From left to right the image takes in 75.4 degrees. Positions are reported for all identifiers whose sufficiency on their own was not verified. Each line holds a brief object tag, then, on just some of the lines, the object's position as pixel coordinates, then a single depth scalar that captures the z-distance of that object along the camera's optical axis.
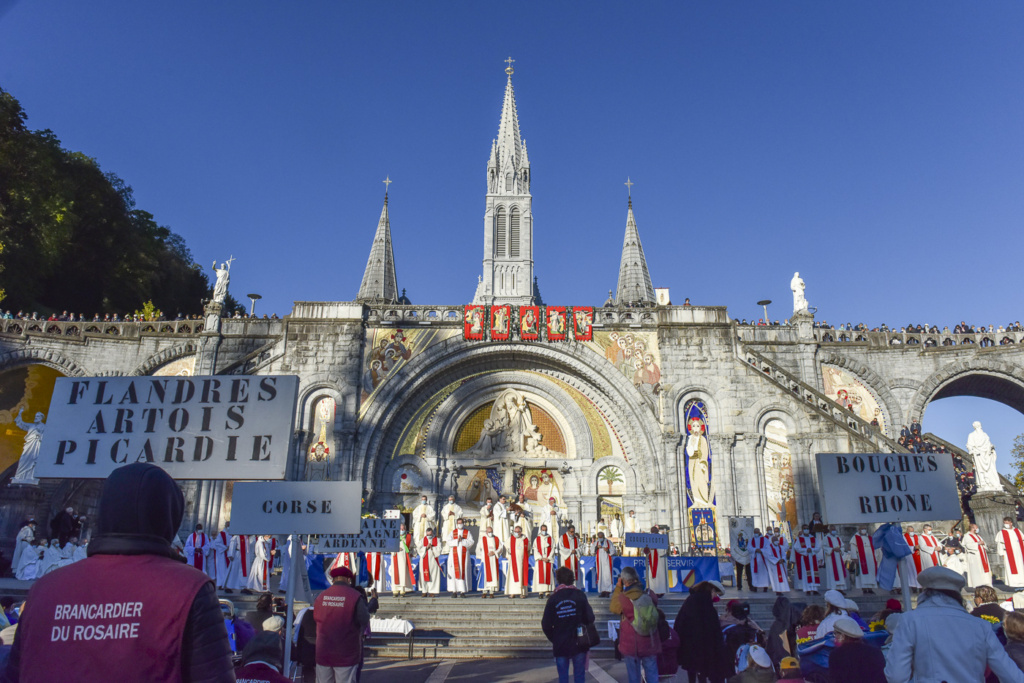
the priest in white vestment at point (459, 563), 15.16
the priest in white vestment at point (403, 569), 15.12
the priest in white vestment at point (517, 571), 14.66
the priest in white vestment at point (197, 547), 14.77
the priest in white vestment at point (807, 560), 15.16
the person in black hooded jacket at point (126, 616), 1.98
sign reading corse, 7.29
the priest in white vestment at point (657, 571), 14.35
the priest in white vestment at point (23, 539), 15.88
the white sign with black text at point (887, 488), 7.26
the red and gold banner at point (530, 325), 23.33
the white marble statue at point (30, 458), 20.19
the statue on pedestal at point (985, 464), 17.69
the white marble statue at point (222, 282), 24.17
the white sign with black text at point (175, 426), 6.36
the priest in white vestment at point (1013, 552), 14.02
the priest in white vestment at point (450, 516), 16.14
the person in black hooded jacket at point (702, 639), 6.34
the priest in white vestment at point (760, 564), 15.56
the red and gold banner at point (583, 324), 23.17
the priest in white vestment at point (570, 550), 15.31
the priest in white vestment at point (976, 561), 14.83
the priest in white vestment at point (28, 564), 15.73
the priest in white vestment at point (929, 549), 15.39
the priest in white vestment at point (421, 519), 17.51
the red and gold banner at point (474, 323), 23.17
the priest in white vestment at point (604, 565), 15.00
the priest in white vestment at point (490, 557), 14.88
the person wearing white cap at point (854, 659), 4.56
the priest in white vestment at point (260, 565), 15.58
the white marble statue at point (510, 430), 23.53
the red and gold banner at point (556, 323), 23.30
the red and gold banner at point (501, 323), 23.31
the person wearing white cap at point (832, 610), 5.62
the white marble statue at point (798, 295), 24.09
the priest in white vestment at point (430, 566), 15.14
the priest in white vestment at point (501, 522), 15.96
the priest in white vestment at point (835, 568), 15.17
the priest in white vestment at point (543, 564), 14.71
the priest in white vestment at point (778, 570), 15.22
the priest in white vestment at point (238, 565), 15.56
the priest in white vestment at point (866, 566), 15.14
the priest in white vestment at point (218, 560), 15.30
